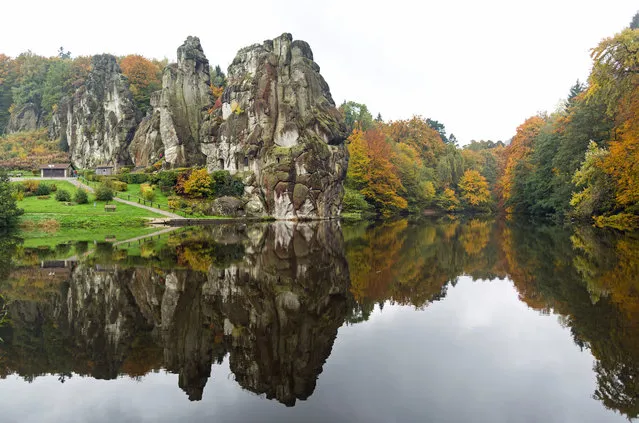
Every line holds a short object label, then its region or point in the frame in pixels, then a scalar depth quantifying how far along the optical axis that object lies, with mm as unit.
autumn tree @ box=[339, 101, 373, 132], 90312
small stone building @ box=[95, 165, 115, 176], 70062
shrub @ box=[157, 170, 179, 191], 60344
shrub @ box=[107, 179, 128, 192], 58416
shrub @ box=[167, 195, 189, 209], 53031
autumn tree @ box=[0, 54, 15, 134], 105581
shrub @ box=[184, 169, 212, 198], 56344
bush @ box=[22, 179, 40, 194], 52944
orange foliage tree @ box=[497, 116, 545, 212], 69000
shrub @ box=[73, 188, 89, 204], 49688
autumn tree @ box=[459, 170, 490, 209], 84500
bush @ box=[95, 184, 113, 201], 51312
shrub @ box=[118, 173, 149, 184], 63531
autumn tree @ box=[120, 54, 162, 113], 86938
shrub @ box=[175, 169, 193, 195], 58375
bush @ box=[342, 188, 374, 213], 64762
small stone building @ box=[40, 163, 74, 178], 65938
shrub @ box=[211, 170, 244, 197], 57656
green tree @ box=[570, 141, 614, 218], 37188
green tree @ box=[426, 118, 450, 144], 138000
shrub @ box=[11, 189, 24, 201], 47244
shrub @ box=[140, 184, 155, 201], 55656
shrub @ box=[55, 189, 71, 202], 50000
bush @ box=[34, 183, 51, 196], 53094
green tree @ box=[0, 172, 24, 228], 37562
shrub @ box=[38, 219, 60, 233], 39831
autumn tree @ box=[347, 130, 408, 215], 68625
